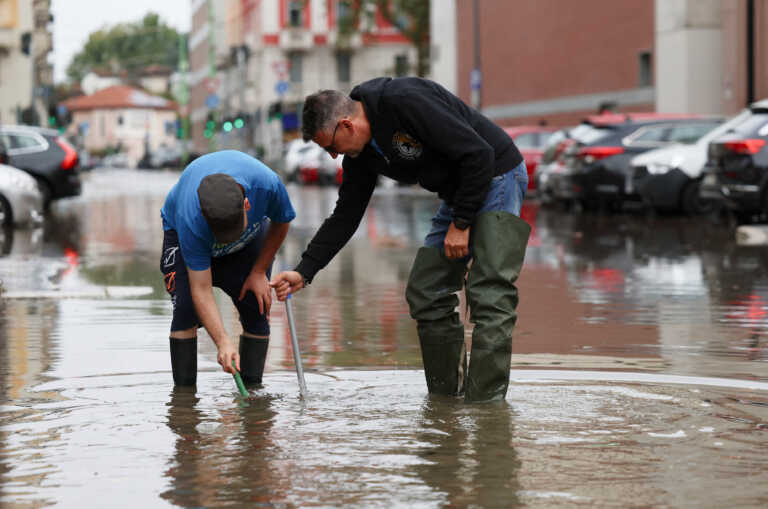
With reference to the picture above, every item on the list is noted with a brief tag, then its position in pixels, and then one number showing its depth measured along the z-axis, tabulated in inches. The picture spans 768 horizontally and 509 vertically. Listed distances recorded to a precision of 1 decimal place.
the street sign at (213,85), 3651.6
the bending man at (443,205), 258.2
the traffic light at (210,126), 2997.0
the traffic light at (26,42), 2165.4
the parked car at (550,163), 1107.3
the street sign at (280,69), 2749.8
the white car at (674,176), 926.4
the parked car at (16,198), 898.1
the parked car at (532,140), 1279.5
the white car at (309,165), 2010.3
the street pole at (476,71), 2068.2
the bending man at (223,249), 256.4
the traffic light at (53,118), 2389.3
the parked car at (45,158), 1142.3
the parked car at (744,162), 757.3
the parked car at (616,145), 986.1
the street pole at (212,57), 3496.6
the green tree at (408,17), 2755.9
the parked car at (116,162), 5452.8
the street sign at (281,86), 2834.6
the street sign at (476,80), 2060.7
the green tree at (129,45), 7081.7
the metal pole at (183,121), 4434.1
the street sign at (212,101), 3843.5
